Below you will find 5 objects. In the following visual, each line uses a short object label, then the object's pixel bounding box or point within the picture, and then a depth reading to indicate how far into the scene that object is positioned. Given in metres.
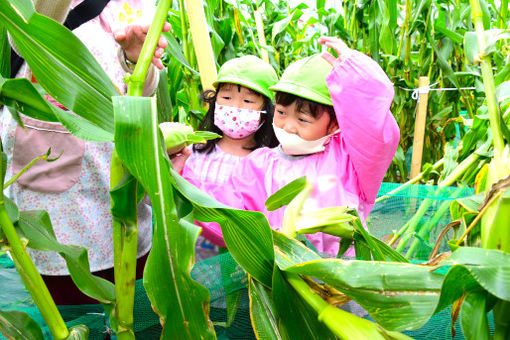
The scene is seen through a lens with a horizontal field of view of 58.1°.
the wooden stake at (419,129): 2.22
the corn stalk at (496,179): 0.44
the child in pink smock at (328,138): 1.03
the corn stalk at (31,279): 0.51
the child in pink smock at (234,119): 1.23
